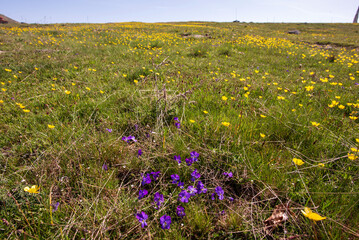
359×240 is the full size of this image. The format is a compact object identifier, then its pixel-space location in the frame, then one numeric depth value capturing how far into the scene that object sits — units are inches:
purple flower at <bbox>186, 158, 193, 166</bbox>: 19.4
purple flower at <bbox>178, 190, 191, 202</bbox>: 16.4
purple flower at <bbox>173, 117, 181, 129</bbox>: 25.0
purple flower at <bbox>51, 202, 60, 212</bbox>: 15.4
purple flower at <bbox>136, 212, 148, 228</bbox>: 14.6
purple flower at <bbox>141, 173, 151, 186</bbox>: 17.7
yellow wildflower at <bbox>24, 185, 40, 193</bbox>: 14.5
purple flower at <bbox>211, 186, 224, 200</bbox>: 17.1
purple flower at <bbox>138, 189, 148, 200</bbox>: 16.8
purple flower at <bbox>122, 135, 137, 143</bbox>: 23.0
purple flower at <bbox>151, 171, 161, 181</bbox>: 18.6
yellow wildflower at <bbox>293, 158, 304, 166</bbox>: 18.0
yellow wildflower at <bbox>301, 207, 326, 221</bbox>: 11.9
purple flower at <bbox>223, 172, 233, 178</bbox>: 18.5
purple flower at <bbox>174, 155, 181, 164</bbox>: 19.2
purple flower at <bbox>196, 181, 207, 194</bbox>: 17.2
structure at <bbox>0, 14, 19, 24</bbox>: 936.9
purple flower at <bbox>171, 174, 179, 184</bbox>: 18.2
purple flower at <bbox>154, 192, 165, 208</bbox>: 16.3
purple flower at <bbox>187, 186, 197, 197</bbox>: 17.0
